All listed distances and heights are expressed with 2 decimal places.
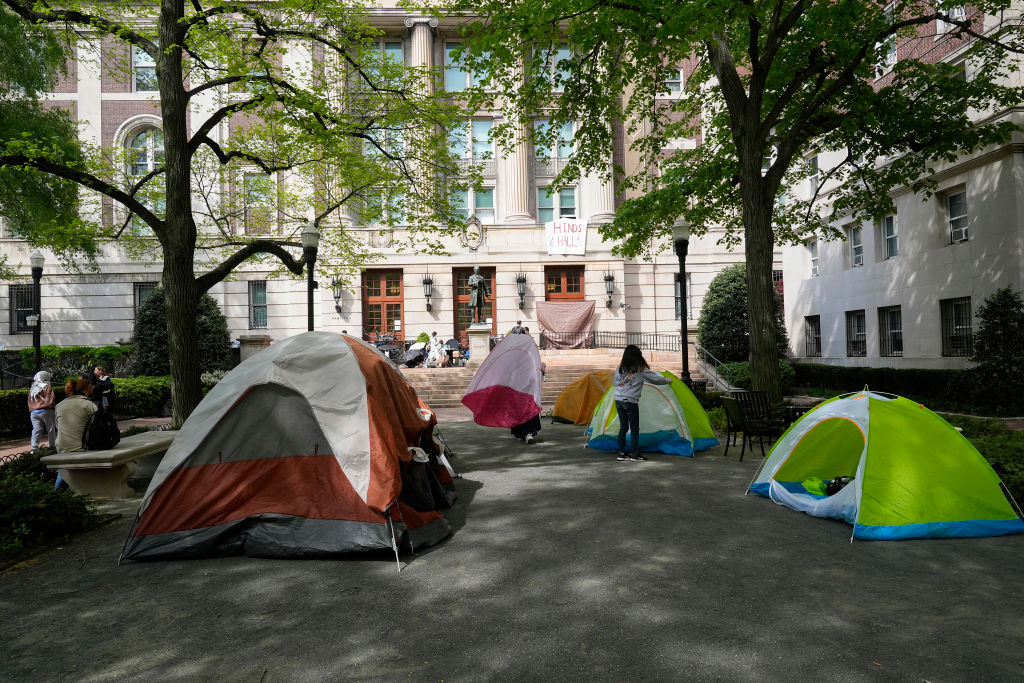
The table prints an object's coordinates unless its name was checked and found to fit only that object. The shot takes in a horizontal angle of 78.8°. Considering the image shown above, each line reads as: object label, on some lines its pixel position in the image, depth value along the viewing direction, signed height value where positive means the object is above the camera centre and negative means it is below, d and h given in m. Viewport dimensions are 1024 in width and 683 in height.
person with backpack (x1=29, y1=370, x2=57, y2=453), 12.45 -1.03
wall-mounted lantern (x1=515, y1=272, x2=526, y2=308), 30.88 +3.10
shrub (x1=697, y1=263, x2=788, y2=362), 26.38 +0.99
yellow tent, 16.09 -1.32
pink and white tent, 12.01 -0.79
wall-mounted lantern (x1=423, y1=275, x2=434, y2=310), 30.48 +3.06
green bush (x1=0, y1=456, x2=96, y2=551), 6.44 -1.72
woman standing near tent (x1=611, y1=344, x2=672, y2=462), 10.33 -0.71
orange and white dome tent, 5.93 -1.21
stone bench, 8.22 -1.57
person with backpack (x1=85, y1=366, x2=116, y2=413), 10.52 -0.63
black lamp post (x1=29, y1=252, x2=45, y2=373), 18.08 +2.44
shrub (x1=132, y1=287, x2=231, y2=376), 25.09 +0.62
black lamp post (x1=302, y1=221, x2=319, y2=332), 13.55 +2.33
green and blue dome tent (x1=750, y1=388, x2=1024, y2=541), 6.11 -1.44
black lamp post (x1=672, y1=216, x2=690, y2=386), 15.53 +2.53
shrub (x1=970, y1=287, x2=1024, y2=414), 15.13 -0.26
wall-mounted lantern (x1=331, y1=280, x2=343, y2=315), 30.02 +2.64
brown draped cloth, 30.09 +1.13
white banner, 31.16 +5.40
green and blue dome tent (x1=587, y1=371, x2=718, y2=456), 11.42 -1.47
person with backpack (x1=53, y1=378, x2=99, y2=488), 8.88 -0.95
